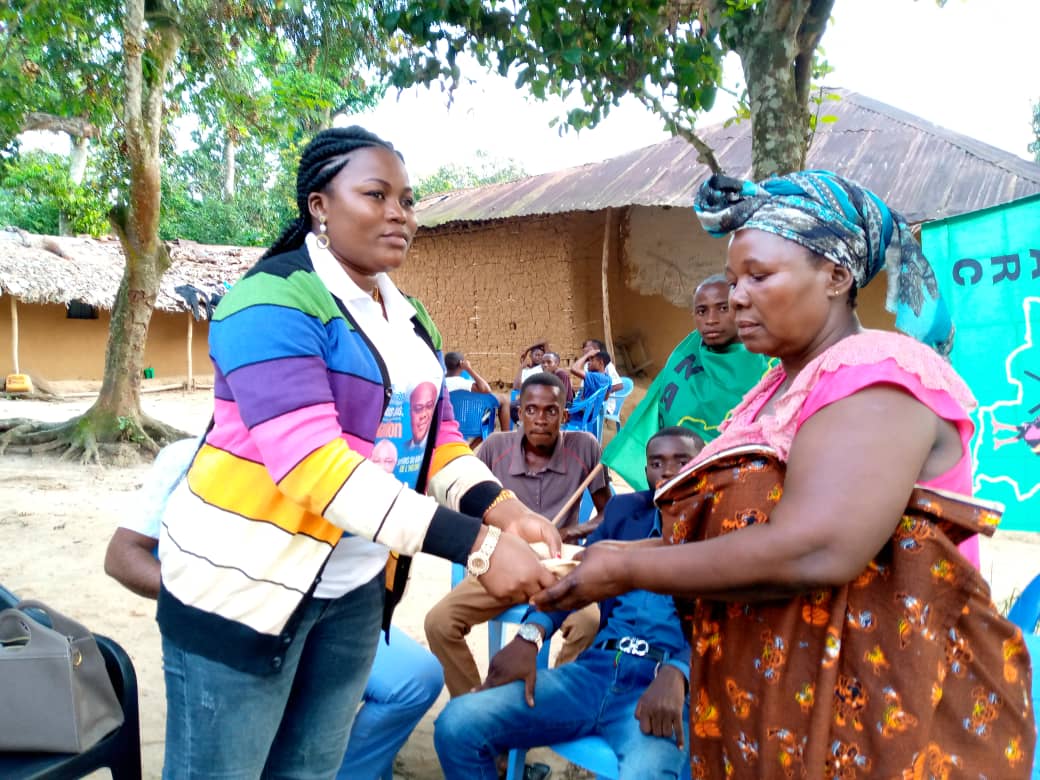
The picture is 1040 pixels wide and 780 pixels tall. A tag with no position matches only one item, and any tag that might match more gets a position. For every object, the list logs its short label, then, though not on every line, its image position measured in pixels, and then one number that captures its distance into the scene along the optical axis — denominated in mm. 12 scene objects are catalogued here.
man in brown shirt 3846
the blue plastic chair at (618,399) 8227
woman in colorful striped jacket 1306
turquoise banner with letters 3428
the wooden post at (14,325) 15539
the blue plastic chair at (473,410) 7289
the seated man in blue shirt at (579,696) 2215
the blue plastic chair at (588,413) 7094
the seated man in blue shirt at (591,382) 7453
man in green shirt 3234
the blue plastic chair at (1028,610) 2289
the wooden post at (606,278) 9906
